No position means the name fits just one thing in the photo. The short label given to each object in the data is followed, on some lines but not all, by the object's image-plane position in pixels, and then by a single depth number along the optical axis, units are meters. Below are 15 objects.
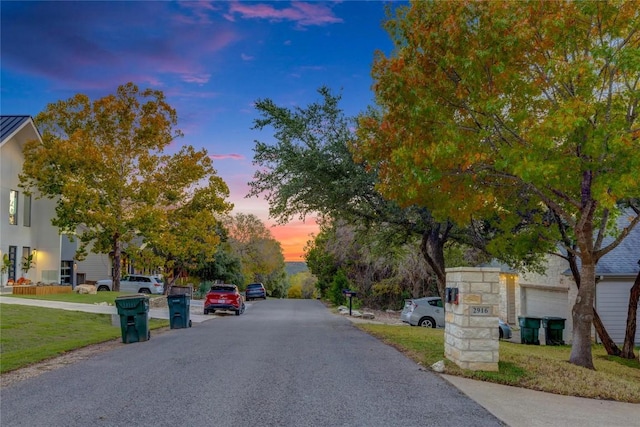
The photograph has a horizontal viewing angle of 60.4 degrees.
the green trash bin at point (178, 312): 19.88
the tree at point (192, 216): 32.75
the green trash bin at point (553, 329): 20.81
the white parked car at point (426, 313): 24.04
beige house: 22.34
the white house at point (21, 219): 30.11
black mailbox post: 29.56
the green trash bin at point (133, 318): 14.97
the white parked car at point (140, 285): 41.47
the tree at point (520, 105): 11.12
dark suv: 52.38
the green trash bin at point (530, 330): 20.89
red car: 28.66
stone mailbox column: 10.26
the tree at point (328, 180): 18.16
